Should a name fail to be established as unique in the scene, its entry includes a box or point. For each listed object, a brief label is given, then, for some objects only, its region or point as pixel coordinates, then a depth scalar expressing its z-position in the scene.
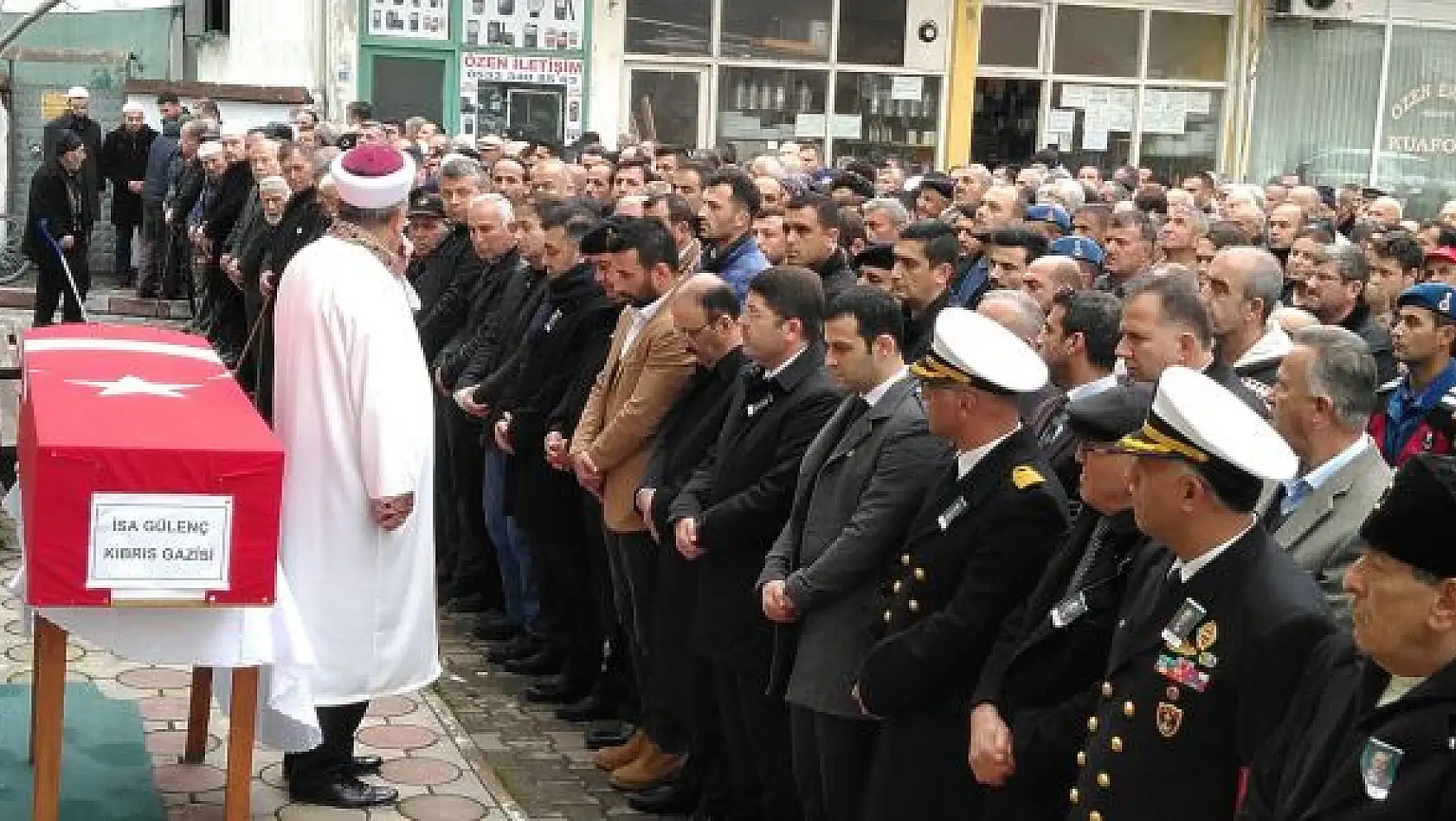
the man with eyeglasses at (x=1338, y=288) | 7.02
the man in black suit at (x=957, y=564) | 4.33
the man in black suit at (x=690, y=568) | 6.00
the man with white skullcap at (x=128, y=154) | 17.19
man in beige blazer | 6.29
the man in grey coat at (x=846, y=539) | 4.87
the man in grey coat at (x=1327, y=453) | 4.10
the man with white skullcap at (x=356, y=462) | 5.48
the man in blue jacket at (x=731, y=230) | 7.43
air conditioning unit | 21.91
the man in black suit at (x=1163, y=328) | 4.82
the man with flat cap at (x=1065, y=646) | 3.96
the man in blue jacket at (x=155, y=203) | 16.66
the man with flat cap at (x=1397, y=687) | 2.81
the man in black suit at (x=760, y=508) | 5.52
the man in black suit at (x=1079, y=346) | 5.04
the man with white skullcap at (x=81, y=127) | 16.23
